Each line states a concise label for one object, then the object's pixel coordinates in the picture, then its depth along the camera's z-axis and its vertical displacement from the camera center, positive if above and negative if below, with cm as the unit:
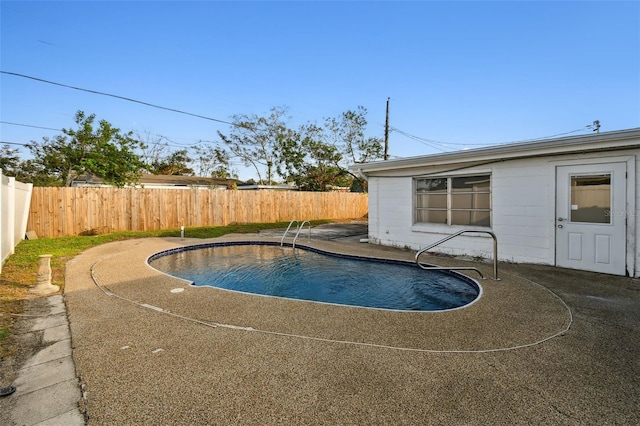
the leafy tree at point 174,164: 3256 +478
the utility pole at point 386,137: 2262 +520
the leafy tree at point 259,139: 2717 +619
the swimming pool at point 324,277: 550 -148
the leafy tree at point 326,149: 2716 +521
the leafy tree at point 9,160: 2284 +373
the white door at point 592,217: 567 -17
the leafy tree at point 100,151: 1670 +329
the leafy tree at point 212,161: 3123 +495
